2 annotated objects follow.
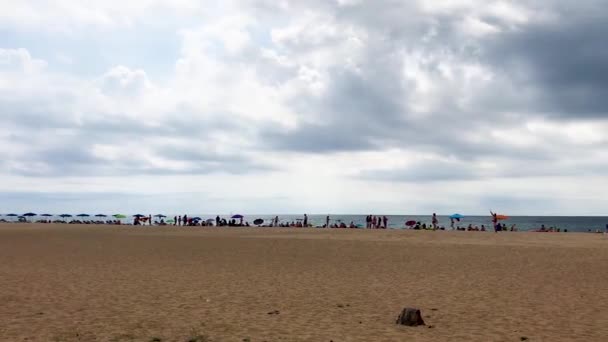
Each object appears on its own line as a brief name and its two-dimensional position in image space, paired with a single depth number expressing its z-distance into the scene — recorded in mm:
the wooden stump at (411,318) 10617
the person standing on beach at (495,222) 54550
